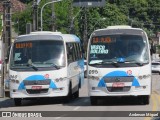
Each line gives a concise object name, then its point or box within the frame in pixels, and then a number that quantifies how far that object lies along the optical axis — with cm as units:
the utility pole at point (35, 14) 4633
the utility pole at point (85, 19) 8336
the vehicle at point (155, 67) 6212
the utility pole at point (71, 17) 7032
